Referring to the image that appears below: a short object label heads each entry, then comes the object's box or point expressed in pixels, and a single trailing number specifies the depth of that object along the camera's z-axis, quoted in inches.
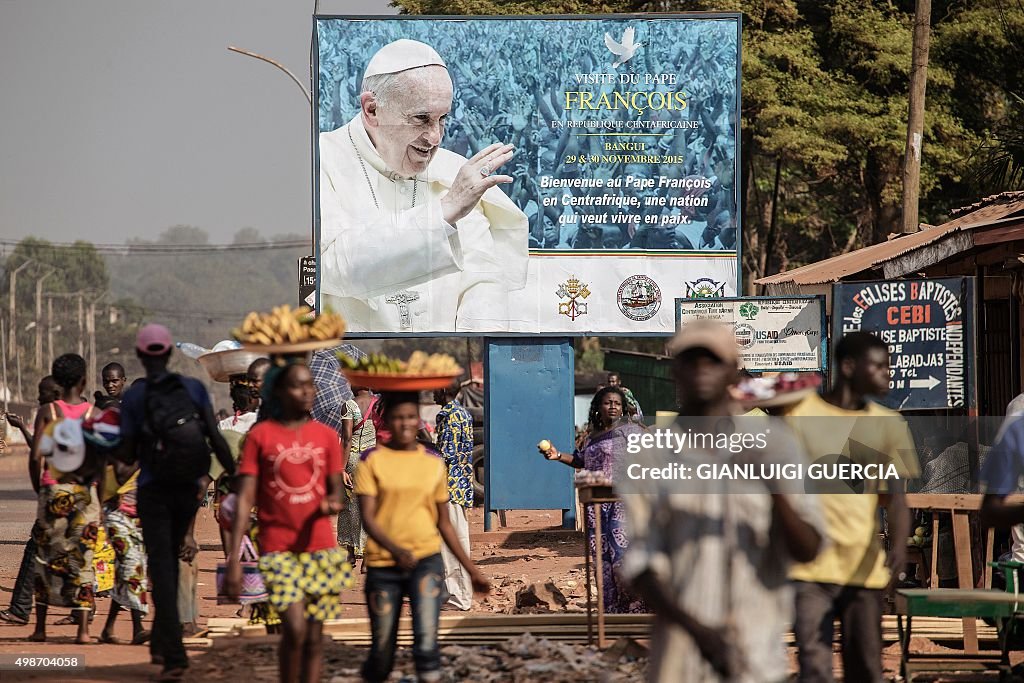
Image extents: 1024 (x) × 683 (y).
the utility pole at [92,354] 5851.4
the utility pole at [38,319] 6309.1
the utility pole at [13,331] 5696.9
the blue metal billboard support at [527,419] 1326.3
